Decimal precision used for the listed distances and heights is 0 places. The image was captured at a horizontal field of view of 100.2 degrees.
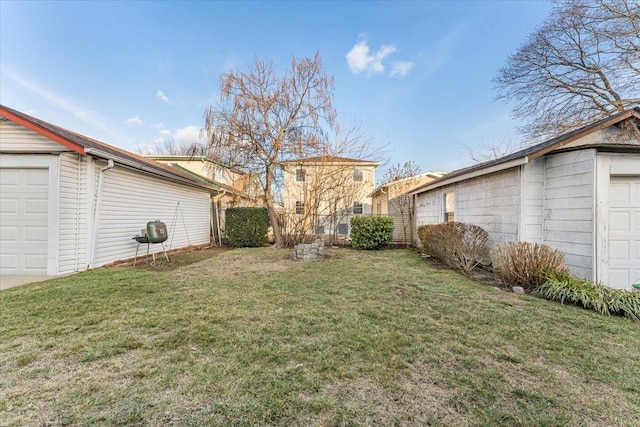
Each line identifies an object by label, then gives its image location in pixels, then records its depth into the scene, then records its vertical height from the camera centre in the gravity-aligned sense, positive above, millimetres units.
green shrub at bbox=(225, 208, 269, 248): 11758 -405
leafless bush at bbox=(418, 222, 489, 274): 6763 -648
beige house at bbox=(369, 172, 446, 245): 13414 +943
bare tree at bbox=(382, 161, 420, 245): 13484 +1709
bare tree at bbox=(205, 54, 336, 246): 10492 +4143
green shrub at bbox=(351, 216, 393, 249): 11062 -479
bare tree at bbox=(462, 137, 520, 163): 18186 +4947
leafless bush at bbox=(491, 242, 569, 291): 4816 -798
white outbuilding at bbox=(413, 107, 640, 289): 4777 +481
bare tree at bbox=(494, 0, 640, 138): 10211 +6589
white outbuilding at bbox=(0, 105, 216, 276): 5629 +331
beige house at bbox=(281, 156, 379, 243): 12000 +1079
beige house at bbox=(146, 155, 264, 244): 12031 +1268
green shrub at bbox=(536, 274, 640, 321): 3795 -1120
